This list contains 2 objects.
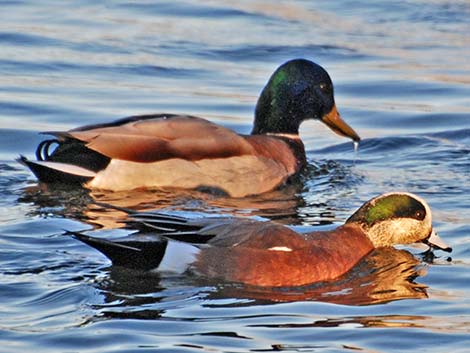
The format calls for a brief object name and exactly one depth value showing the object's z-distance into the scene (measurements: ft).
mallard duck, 68.08
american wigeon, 51.19
